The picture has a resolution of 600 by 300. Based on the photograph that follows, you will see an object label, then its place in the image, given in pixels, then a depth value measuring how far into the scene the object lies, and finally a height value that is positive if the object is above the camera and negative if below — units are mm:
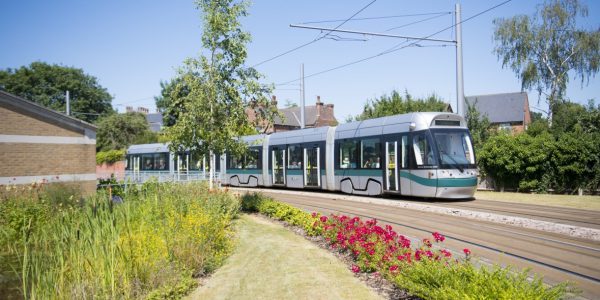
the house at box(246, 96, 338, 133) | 67688 +7356
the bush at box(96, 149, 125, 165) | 45906 +834
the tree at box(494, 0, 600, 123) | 35719 +9420
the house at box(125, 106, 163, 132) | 75000 +8924
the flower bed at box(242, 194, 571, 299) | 4344 -1348
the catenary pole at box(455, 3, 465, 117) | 17625 +3870
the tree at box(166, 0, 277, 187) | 13531 +2208
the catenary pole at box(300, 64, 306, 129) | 27448 +4626
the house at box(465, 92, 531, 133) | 58044 +7202
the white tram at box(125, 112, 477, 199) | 15734 +173
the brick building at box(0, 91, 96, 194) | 16750 +798
